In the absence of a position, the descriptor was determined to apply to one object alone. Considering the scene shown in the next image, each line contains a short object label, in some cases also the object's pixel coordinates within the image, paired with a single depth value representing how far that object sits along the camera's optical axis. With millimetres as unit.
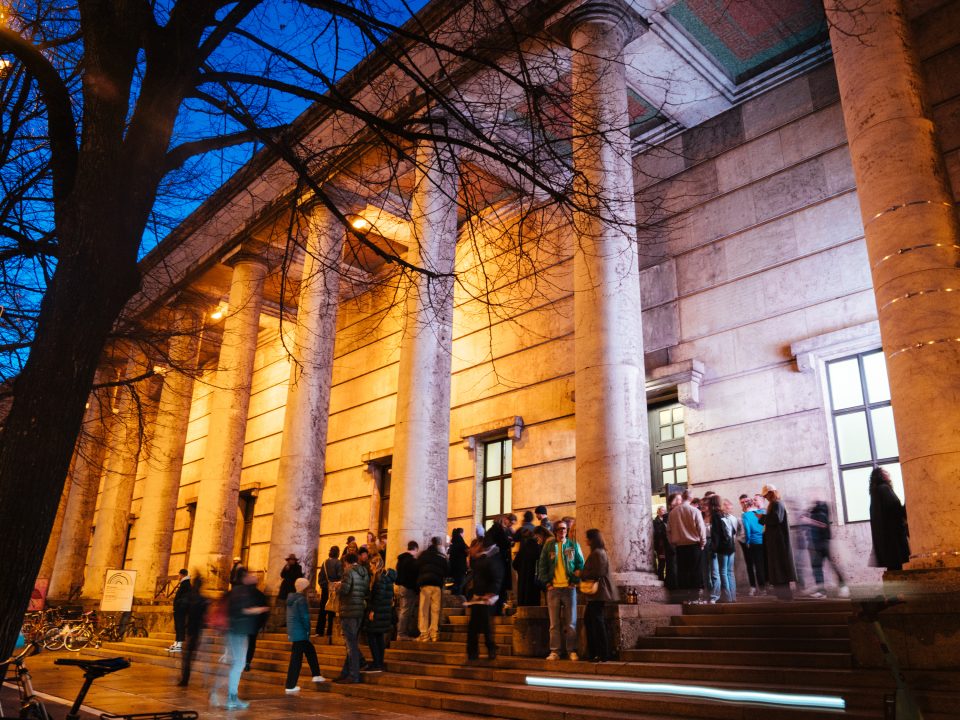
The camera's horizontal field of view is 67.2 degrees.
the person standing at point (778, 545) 9945
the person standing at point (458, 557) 12016
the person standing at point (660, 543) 10695
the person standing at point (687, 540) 10180
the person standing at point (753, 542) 10594
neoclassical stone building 7496
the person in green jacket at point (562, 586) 8766
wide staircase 6434
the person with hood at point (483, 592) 9352
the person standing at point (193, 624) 10586
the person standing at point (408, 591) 11328
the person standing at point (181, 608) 13633
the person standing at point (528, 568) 10125
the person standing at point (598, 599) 8273
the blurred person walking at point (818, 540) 10281
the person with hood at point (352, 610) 10000
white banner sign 17328
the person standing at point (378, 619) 10258
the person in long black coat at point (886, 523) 8156
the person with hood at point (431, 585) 10766
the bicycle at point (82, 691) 4566
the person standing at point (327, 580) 12562
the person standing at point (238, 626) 8320
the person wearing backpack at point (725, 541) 10305
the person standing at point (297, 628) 9433
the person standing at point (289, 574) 14141
